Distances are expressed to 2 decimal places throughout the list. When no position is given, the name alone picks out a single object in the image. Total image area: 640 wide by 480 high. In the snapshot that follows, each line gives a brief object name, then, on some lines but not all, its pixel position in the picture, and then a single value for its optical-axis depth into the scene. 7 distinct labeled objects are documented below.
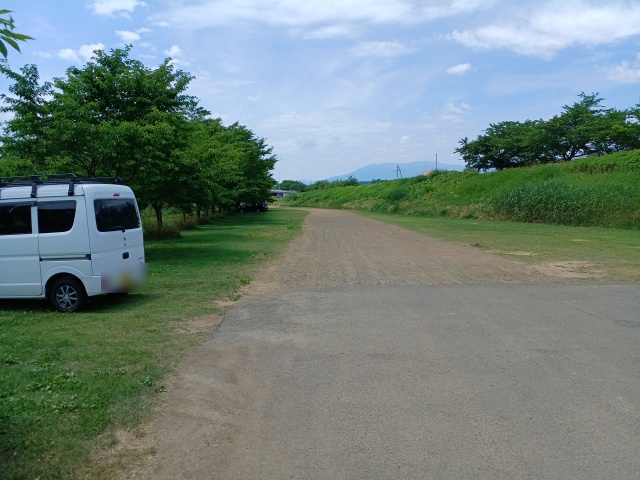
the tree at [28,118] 14.18
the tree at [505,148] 49.78
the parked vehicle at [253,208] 58.31
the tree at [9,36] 2.72
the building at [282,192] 148.32
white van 8.52
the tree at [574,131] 44.09
